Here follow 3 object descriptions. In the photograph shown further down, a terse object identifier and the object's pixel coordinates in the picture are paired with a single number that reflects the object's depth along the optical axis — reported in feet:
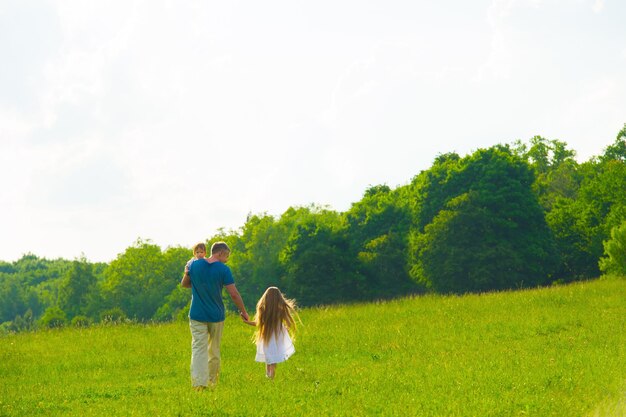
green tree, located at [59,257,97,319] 459.32
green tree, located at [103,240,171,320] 427.33
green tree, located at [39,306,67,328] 388.18
